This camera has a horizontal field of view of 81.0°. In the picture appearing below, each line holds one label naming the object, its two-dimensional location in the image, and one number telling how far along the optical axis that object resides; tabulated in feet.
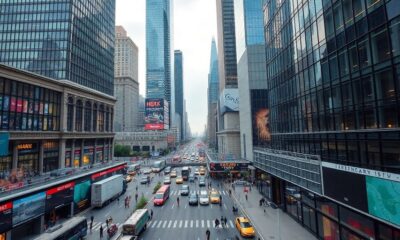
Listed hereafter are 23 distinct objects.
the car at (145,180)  202.57
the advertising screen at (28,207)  81.15
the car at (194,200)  132.16
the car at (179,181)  203.41
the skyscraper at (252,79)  229.66
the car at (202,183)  187.21
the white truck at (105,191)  126.52
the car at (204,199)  132.96
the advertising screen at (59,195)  99.55
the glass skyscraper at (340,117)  50.21
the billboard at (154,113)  501.97
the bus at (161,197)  131.44
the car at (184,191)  157.28
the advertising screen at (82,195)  119.14
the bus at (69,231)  67.55
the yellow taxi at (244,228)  84.74
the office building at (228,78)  325.07
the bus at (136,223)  80.38
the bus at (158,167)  272.51
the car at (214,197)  136.36
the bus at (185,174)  219.00
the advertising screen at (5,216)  74.74
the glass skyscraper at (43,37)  204.95
